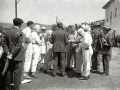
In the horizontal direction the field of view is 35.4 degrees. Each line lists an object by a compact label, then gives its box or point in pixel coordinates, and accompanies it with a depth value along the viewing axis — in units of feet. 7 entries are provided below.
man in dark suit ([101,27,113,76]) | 25.51
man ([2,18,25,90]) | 16.52
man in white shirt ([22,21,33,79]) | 22.84
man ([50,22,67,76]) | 24.58
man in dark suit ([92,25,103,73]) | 27.50
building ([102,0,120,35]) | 106.46
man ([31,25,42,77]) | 23.21
